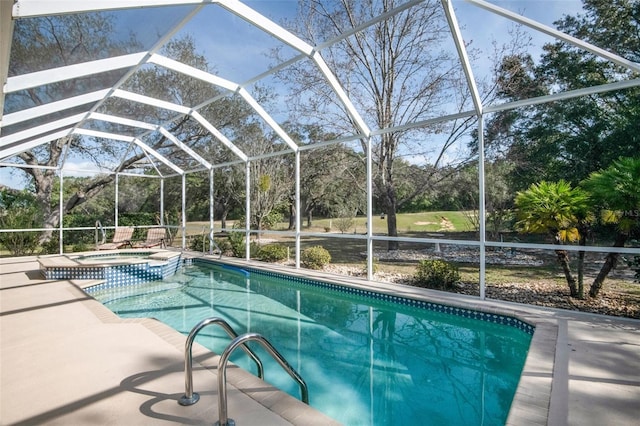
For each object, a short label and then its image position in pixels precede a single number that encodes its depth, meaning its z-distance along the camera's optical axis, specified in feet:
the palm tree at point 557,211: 17.06
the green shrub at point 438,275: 21.25
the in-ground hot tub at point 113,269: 23.98
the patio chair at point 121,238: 35.58
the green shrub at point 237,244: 35.99
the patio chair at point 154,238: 39.47
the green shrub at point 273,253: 32.19
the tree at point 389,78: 34.37
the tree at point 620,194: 14.44
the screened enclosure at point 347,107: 14.92
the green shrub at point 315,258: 28.43
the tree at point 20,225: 36.30
